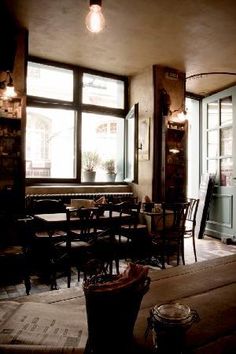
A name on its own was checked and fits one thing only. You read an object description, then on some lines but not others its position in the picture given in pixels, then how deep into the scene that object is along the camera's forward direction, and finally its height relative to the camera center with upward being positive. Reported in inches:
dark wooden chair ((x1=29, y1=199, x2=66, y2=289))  166.1 -33.6
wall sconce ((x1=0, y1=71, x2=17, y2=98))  166.7 +49.9
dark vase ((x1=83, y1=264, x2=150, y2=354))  27.4 -12.2
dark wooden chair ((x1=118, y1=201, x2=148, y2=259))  162.9 -33.4
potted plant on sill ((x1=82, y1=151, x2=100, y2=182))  236.5 +11.1
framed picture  231.5 +31.2
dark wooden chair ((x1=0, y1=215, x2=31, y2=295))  133.2 -34.0
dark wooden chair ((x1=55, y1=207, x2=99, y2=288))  138.7 -28.8
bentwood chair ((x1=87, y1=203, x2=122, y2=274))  148.2 -31.1
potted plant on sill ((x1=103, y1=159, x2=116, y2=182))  245.9 +7.5
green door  256.7 +20.2
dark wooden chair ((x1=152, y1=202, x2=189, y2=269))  169.3 -29.7
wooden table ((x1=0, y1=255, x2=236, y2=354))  31.2 -16.9
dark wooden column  225.0 +51.8
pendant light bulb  105.0 +55.2
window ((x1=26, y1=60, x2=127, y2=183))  218.4 +41.1
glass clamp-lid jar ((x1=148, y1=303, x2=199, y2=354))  27.5 -13.7
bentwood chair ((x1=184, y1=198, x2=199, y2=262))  189.1 -20.0
